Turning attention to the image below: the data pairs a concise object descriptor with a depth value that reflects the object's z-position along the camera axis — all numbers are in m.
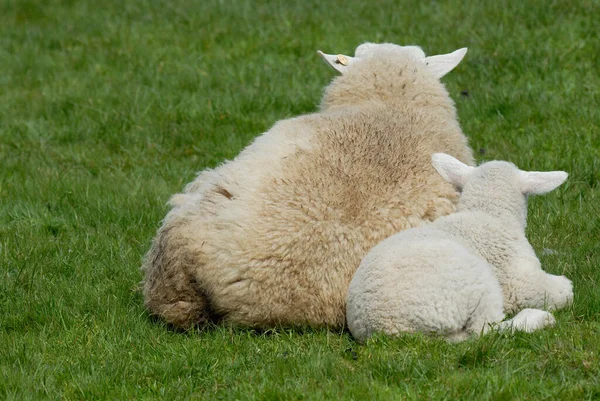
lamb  9.71
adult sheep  10.58
